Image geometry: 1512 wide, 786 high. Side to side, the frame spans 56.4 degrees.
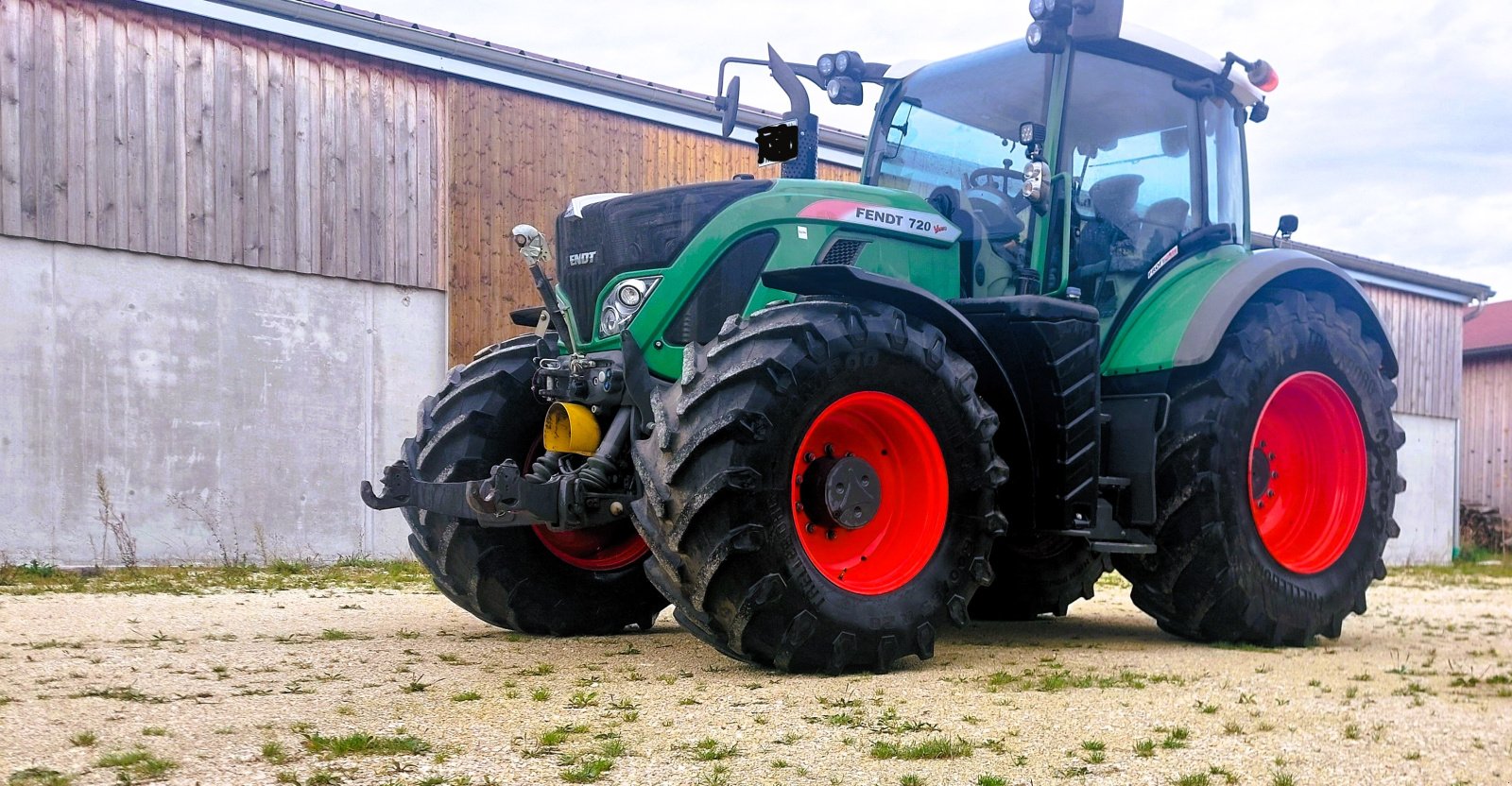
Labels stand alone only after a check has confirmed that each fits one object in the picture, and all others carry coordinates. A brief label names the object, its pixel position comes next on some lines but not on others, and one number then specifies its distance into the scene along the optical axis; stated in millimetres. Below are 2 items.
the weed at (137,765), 3459
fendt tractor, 5090
